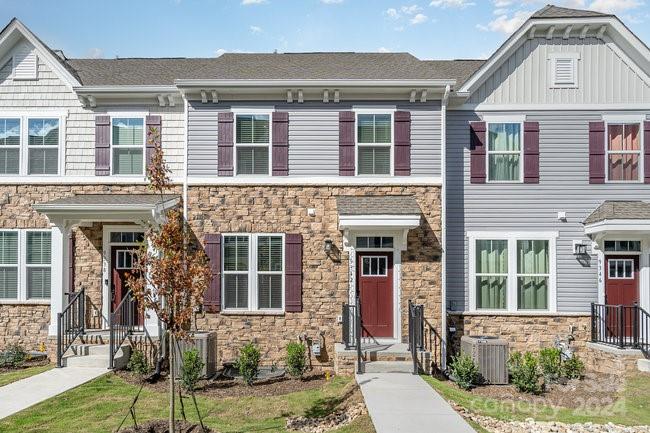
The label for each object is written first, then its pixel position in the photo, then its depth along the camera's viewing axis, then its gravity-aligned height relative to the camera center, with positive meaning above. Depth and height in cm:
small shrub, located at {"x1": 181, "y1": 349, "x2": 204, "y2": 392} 898 -255
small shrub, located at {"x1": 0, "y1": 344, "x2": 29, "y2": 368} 1070 -276
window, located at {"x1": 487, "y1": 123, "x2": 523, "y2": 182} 1180 +190
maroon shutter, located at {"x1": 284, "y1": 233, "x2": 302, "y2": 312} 1118 -95
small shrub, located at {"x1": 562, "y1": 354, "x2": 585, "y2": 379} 1058 -291
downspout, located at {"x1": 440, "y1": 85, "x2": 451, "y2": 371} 1117 +18
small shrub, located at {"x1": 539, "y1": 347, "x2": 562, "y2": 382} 1041 -278
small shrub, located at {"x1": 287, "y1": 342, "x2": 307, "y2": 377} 1016 -263
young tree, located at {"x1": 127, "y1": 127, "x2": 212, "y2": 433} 632 -59
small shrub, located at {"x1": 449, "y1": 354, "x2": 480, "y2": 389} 982 -278
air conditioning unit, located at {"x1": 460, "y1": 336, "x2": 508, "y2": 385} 1029 -261
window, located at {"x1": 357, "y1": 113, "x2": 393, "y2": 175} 1148 +204
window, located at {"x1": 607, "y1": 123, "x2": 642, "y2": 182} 1173 +183
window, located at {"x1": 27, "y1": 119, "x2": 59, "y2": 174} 1182 +185
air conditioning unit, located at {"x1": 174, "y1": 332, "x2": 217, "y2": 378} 1005 -239
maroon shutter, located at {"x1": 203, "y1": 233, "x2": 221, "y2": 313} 1122 -98
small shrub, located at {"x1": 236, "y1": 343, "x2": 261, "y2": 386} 973 -260
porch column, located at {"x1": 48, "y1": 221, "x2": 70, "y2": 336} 1094 -84
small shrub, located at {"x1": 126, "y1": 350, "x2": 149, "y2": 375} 988 -265
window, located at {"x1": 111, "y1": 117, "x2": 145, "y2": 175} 1175 +199
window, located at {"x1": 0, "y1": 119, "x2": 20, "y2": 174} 1184 +194
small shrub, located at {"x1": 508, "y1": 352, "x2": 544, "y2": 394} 957 -282
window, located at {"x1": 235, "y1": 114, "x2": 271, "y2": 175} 1148 +204
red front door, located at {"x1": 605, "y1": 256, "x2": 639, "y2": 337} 1144 -111
